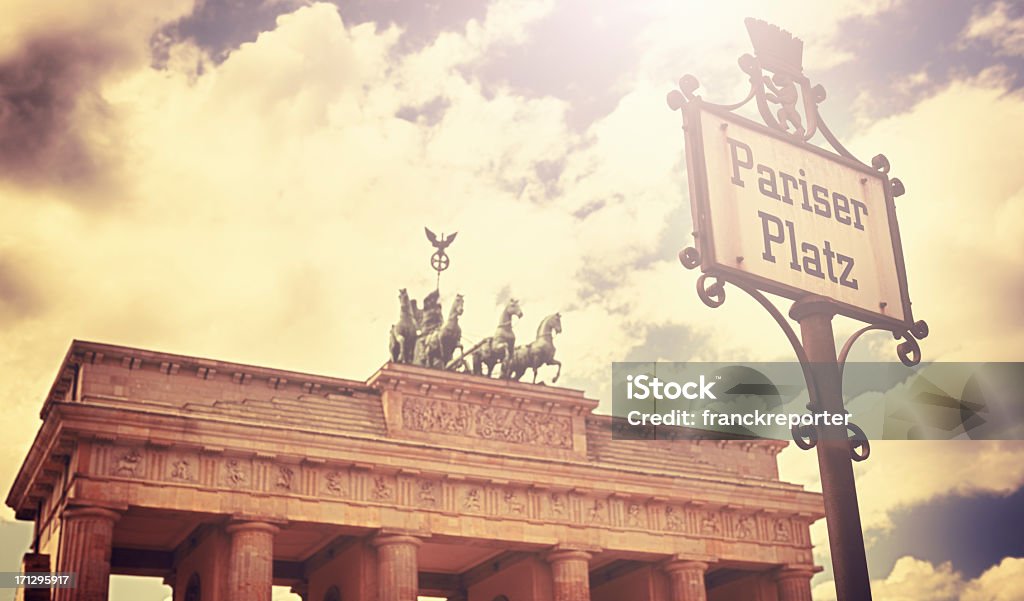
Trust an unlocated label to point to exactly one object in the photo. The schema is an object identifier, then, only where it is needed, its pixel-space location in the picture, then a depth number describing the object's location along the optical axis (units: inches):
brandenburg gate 1234.6
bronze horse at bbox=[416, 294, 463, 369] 1449.3
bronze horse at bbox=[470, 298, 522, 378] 1483.8
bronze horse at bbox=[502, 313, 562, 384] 1488.7
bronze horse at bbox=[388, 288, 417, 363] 1427.2
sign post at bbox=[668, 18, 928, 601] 197.8
